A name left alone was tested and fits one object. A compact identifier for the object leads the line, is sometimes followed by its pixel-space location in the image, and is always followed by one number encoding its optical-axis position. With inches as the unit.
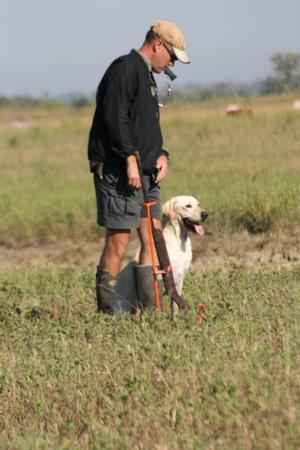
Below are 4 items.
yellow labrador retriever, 600.4
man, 549.0
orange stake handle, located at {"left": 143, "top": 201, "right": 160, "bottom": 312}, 570.6
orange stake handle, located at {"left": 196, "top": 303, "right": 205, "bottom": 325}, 516.1
